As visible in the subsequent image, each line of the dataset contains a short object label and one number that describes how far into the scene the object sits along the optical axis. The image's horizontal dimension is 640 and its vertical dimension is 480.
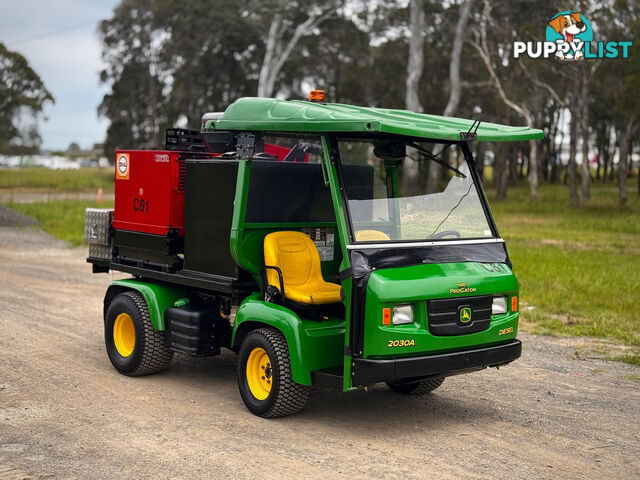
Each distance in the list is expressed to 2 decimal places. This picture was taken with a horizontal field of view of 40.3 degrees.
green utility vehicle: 6.38
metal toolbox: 8.99
